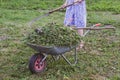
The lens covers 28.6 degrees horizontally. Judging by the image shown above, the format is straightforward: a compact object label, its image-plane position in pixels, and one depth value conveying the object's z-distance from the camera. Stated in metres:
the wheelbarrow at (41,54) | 3.12
